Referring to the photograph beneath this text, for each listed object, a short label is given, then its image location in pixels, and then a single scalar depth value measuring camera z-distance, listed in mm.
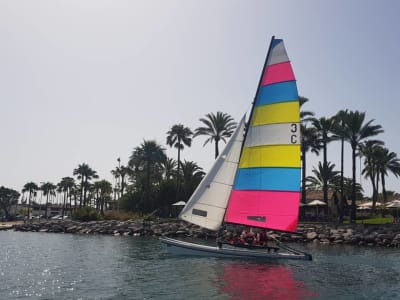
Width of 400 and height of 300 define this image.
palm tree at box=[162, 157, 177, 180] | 96688
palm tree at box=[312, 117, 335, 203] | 66188
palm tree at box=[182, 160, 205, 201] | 80844
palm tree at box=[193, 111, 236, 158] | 74812
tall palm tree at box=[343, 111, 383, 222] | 60753
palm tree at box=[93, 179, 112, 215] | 112375
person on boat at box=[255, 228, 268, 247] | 29533
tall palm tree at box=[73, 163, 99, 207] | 117188
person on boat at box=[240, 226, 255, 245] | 29614
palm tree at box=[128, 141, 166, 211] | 86169
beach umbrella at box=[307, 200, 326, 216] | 62759
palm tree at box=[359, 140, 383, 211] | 78675
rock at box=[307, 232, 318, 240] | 48500
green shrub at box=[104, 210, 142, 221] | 77500
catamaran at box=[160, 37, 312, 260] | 28422
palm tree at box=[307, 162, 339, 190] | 80688
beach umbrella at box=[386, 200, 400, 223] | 57422
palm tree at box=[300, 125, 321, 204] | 68131
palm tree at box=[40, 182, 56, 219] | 148788
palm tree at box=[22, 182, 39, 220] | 130250
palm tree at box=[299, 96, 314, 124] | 68562
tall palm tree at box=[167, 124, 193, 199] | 88375
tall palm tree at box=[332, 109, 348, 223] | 62156
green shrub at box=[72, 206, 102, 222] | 79438
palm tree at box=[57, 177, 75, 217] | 139112
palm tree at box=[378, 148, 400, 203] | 82688
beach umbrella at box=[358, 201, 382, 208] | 70688
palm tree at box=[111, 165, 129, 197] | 117850
